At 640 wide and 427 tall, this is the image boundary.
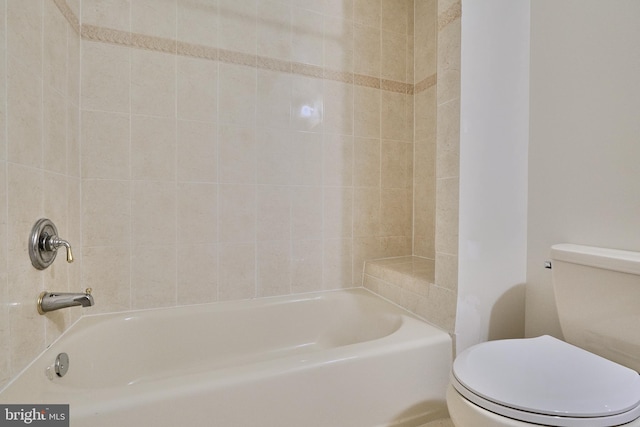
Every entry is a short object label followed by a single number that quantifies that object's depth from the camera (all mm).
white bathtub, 810
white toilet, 695
